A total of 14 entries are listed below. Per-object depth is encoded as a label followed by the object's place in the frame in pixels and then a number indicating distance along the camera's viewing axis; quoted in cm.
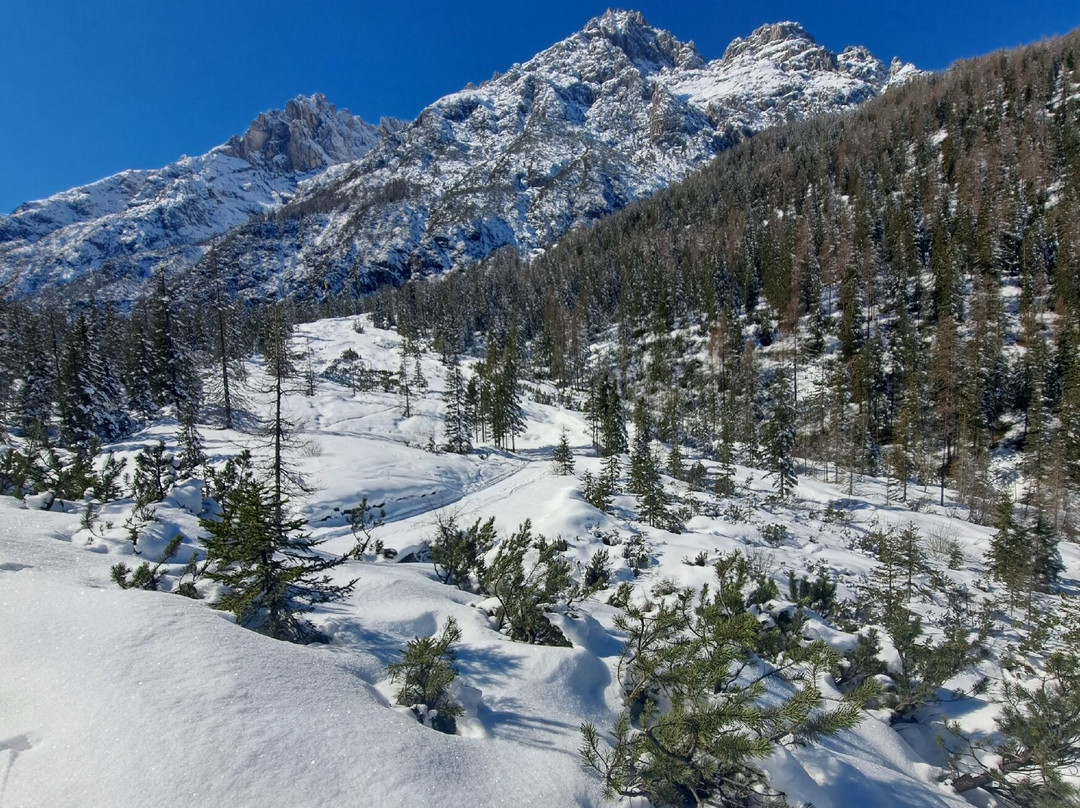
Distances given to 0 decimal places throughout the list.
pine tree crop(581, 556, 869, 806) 335
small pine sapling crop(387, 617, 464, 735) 416
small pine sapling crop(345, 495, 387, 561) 2031
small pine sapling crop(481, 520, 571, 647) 611
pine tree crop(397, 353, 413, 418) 5544
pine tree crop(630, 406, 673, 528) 2492
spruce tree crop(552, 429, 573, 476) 3912
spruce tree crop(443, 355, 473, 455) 4650
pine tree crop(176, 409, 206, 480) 2420
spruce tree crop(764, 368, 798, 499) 3859
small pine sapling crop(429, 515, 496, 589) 991
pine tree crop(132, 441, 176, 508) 1249
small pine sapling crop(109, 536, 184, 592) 599
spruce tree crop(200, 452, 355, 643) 543
